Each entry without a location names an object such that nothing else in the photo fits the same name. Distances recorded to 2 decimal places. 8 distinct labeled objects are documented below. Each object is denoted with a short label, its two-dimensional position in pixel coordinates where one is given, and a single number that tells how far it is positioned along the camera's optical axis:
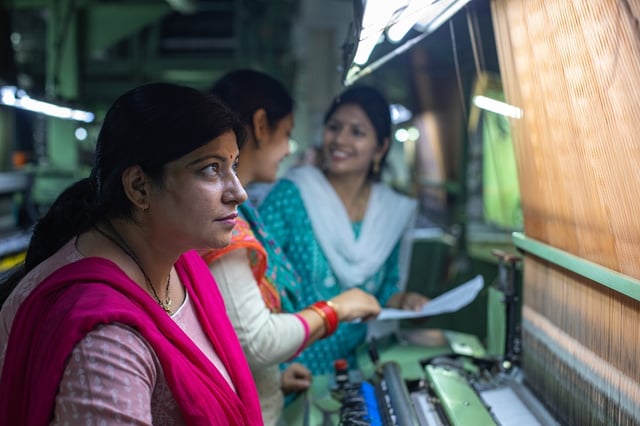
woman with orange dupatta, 1.59
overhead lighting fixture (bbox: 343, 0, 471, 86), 1.17
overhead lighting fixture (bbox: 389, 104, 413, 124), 4.61
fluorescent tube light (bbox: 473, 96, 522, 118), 1.54
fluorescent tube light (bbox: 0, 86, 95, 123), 3.80
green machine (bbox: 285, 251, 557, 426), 1.45
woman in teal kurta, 2.34
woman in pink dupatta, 0.94
